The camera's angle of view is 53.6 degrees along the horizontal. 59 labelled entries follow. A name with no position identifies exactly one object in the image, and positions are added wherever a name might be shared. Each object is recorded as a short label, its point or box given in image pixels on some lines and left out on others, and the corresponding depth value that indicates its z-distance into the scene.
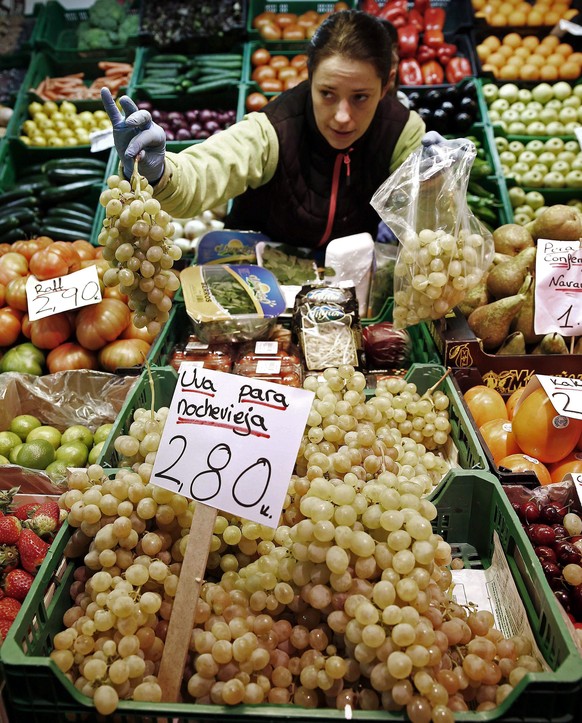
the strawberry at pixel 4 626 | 1.19
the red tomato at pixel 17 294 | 2.14
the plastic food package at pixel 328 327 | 1.84
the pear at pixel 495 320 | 1.86
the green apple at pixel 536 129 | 3.66
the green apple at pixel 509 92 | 3.78
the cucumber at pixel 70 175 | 3.50
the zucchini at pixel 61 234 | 3.22
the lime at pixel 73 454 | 1.75
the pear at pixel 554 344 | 1.85
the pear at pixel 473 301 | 2.00
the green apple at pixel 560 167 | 3.48
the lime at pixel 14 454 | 1.75
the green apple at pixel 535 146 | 3.58
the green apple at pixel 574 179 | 3.46
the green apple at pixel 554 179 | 3.47
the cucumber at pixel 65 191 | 3.42
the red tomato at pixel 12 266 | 2.23
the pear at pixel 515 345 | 1.88
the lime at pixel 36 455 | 1.73
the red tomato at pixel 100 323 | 2.09
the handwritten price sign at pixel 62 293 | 2.04
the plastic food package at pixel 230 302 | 1.92
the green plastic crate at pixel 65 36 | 4.20
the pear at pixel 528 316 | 1.90
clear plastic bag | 1.71
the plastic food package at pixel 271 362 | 1.78
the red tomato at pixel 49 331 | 2.12
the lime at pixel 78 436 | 1.84
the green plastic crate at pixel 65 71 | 3.93
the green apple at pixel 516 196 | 3.41
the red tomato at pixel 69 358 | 2.09
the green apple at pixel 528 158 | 3.52
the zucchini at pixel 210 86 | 3.89
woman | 1.82
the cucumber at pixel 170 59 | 4.07
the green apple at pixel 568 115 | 3.70
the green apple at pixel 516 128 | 3.69
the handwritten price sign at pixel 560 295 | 1.88
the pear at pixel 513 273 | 1.93
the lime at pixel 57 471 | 1.61
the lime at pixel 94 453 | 1.77
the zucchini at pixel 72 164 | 3.57
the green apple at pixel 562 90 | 3.78
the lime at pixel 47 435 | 1.85
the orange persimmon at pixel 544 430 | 1.51
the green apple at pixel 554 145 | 3.57
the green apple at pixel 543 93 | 3.79
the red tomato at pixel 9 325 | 2.15
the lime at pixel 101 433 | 1.84
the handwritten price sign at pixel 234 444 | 1.01
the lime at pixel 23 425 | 1.90
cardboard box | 1.77
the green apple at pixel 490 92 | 3.82
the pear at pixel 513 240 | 2.11
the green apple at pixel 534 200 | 3.43
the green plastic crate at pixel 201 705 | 0.92
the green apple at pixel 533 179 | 3.47
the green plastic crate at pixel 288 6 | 4.34
